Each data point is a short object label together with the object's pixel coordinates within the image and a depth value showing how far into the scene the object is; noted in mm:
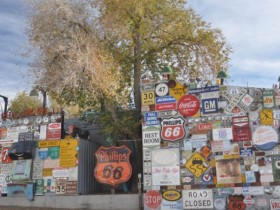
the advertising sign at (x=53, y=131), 16234
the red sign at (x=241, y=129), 13078
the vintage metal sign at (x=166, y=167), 13727
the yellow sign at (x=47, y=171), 15845
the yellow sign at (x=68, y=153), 15562
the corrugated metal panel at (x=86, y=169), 15664
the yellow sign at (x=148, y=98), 14547
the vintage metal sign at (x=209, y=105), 13609
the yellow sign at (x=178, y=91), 14172
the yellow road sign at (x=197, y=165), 13406
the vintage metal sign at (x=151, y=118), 14375
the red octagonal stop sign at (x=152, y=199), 13716
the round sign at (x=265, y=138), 12758
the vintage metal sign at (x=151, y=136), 14211
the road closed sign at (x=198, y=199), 13165
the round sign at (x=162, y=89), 14438
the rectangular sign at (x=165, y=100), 14283
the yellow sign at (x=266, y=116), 12945
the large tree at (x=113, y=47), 16000
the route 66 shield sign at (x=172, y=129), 13938
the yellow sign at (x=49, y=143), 16047
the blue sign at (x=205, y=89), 13712
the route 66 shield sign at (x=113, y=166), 14812
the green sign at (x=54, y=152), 15898
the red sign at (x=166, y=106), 14219
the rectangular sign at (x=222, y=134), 13266
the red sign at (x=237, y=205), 12719
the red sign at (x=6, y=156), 16875
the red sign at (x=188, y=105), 13875
